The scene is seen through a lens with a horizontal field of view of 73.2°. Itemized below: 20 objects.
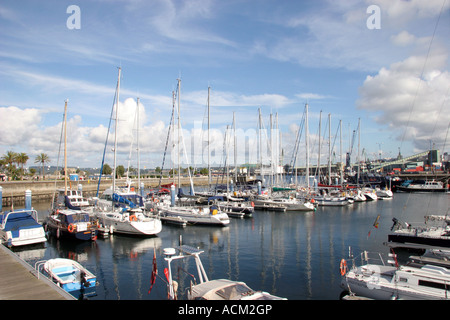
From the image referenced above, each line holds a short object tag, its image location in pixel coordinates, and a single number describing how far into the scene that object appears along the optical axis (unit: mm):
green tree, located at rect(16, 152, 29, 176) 99362
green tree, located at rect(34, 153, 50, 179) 119875
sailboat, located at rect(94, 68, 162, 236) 33000
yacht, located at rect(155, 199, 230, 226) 39506
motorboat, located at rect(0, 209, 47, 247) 28297
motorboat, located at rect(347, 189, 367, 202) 66688
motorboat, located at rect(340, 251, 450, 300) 14859
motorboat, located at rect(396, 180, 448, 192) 94438
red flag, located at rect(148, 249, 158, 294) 14598
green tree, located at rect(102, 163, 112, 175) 153450
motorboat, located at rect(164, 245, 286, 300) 12070
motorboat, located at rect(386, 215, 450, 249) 25047
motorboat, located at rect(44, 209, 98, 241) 30859
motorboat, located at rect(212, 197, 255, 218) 47906
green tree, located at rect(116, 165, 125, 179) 152438
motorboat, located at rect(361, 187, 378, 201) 70500
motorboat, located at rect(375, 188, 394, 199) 75925
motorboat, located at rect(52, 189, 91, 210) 41372
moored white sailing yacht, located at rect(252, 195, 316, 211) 53375
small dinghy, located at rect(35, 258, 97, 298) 16797
